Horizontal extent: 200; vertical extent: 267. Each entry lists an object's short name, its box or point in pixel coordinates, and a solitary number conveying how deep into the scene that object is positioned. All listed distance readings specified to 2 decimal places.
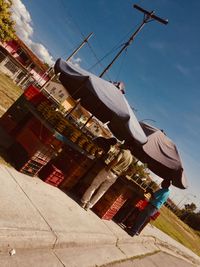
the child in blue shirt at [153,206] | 6.42
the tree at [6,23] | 22.20
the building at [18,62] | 33.69
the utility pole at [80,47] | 18.52
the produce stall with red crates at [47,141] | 4.36
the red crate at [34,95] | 4.78
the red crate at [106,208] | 5.84
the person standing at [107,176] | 5.15
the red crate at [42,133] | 4.35
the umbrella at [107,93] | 4.40
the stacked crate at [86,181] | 5.53
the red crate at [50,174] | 4.70
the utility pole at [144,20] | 11.05
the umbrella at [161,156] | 5.75
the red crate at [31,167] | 4.24
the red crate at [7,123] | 5.09
